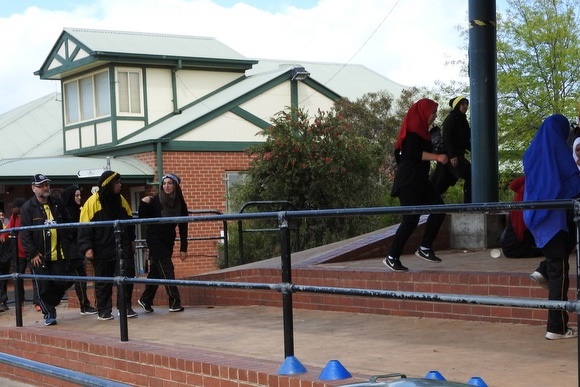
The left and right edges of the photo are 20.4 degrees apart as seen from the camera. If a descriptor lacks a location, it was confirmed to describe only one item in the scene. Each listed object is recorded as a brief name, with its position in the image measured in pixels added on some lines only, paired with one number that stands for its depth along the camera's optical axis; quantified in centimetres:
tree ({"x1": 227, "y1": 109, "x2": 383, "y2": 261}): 2684
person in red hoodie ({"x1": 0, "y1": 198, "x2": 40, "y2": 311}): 2327
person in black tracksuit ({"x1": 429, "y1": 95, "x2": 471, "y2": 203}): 1794
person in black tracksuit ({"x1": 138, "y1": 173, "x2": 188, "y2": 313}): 1692
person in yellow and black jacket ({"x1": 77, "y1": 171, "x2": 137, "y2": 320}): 1621
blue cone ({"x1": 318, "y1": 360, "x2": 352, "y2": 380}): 879
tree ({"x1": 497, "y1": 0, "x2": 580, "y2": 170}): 4827
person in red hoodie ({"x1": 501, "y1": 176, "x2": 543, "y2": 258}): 1525
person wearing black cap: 1620
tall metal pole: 1682
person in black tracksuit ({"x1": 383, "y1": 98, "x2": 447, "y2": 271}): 1477
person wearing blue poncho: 1039
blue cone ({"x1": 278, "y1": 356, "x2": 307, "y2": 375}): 931
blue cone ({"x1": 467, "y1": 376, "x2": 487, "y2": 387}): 740
